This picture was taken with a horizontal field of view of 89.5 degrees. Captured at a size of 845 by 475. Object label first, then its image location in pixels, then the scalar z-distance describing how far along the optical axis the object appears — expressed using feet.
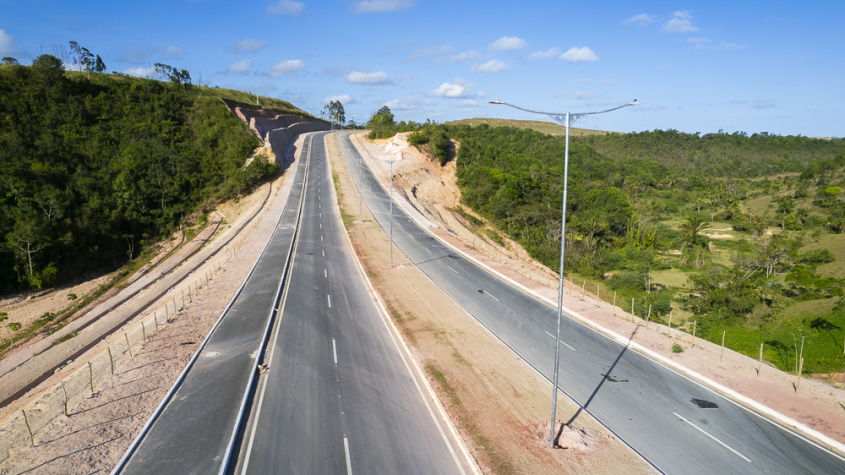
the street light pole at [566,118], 36.35
